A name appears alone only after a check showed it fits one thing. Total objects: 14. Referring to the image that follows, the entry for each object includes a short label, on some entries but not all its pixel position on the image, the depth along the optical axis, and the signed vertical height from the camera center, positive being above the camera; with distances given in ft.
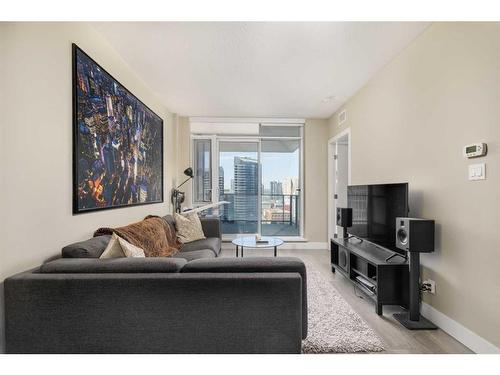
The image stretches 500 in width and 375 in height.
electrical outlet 7.34 -2.77
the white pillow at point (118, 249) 6.00 -1.40
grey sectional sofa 4.46 -2.15
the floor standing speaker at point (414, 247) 6.91 -1.54
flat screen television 8.11 -0.71
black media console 7.71 -2.72
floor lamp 15.42 -0.37
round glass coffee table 10.61 -2.26
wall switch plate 5.73 +0.44
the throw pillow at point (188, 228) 11.86 -1.80
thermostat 5.69 +0.92
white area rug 6.06 -3.69
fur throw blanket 7.47 -1.50
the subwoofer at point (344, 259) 10.17 -2.82
